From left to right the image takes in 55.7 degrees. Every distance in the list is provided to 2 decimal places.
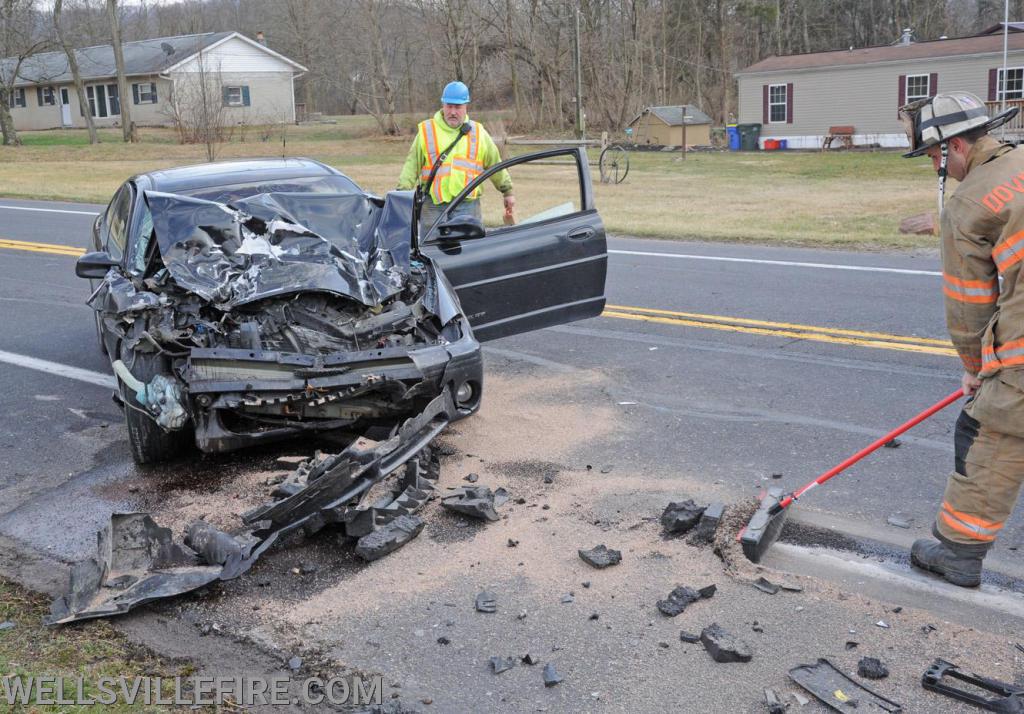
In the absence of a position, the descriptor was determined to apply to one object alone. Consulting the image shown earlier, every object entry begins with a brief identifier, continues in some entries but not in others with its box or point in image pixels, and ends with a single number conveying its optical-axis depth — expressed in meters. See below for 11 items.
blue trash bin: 37.03
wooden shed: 36.81
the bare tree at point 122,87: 42.06
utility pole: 38.84
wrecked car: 4.84
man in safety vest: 7.50
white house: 53.06
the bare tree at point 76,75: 42.03
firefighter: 3.47
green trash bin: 36.78
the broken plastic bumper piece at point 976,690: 3.05
